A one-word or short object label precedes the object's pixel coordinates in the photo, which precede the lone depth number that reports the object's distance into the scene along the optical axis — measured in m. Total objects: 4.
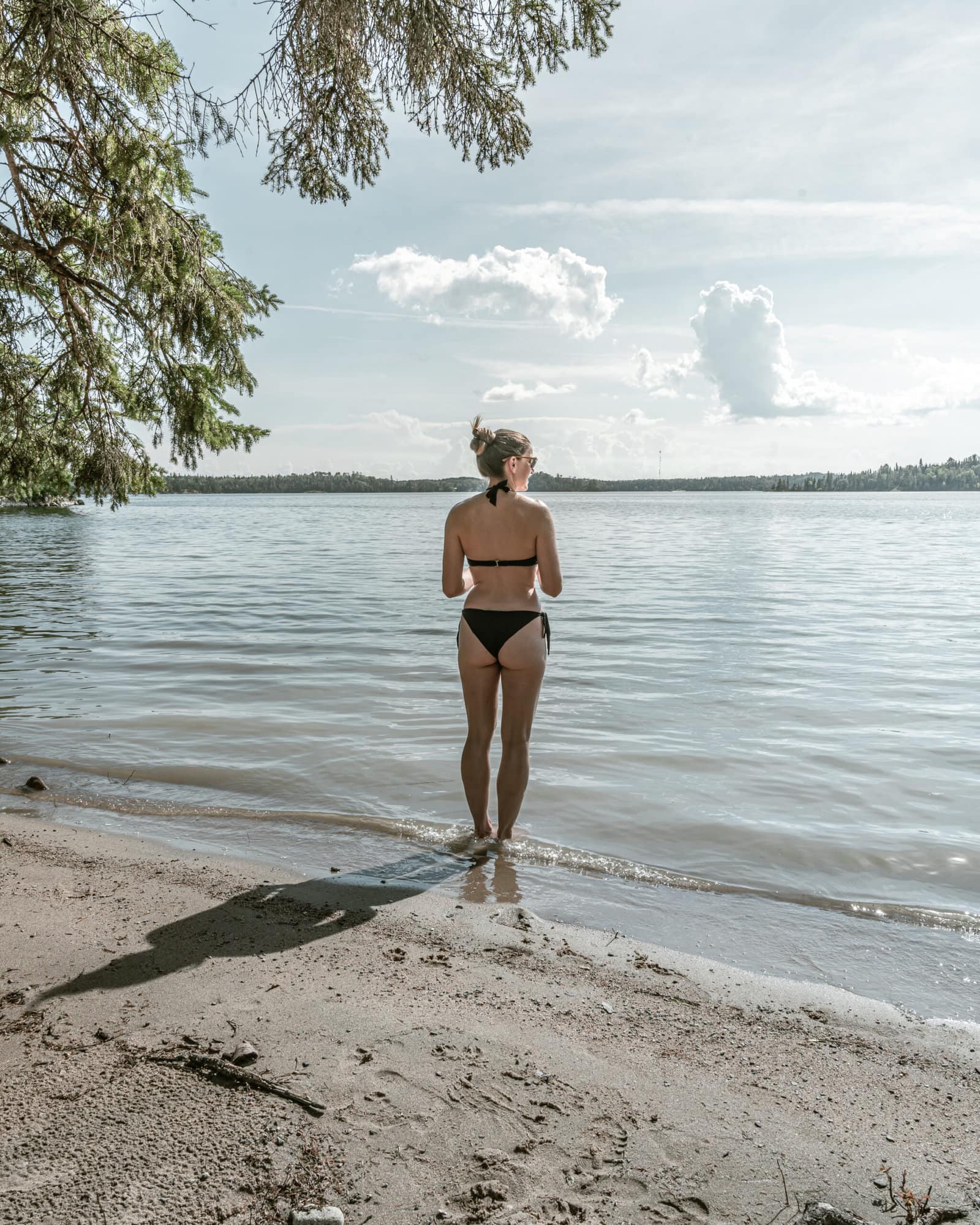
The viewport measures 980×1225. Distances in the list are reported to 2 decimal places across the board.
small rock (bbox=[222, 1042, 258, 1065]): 2.58
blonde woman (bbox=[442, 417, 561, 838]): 4.59
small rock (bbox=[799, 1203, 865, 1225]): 2.06
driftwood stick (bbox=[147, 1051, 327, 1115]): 2.40
